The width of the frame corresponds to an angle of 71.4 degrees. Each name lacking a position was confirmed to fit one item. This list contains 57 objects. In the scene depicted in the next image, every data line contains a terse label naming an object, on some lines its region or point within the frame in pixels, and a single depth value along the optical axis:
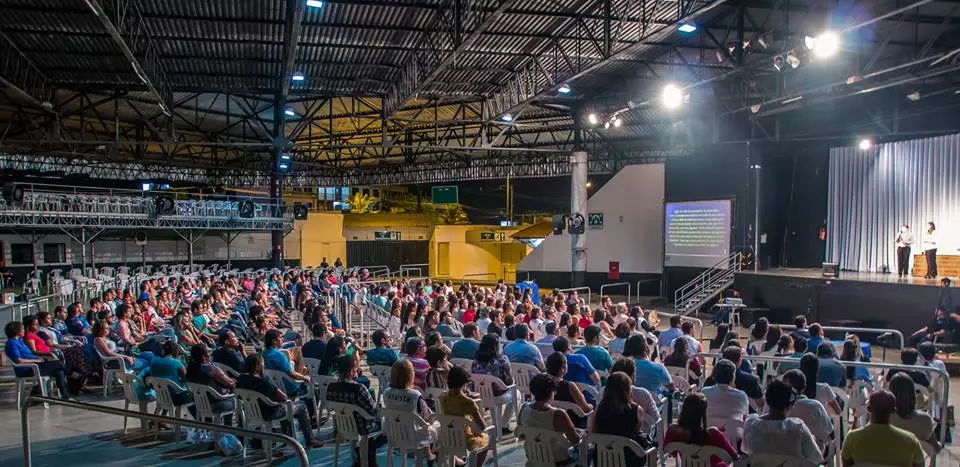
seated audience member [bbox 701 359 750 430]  4.83
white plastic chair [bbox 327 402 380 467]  5.16
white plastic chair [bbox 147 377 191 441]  6.31
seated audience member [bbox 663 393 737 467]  3.95
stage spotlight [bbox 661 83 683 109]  14.16
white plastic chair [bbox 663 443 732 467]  3.89
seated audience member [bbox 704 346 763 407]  5.31
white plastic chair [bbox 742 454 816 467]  3.79
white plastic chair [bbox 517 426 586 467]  4.46
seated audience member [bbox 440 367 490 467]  4.82
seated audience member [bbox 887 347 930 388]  6.11
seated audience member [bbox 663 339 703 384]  6.32
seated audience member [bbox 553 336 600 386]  5.89
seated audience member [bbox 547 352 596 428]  5.11
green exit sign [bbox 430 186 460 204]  30.75
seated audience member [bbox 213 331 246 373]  6.80
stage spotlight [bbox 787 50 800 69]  11.55
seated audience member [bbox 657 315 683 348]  8.40
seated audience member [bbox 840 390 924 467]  3.69
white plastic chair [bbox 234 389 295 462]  5.63
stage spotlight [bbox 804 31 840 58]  10.49
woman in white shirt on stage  14.72
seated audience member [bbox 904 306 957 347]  11.50
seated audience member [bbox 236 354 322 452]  5.66
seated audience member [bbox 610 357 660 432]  4.94
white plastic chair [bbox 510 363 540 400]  6.60
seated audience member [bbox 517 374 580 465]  4.47
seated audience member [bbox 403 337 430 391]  6.24
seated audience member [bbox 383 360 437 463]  4.96
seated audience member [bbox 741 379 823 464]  3.85
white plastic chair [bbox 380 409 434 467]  4.94
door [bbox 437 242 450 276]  33.34
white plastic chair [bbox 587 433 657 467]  4.10
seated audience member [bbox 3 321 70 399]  7.75
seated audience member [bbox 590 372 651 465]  4.20
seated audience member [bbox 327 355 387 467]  5.16
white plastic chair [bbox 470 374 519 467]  5.97
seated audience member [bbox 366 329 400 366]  6.70
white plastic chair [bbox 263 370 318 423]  6.40
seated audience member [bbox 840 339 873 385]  6.46
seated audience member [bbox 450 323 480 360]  7.09
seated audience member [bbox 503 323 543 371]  6.70
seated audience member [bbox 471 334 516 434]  6.04
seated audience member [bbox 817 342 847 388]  5.74
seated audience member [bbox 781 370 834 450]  4.62
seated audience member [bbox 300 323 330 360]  7.09
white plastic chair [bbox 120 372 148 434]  6.73
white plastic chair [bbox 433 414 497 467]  4.79
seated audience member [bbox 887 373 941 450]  4.52
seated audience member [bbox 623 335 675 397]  5.70
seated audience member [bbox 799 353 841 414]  5.20
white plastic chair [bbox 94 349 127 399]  8.04
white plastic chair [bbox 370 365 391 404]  6.64
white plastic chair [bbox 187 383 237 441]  5.99
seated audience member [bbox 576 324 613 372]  6.39
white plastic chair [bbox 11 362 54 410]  7.85
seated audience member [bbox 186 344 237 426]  6.09
